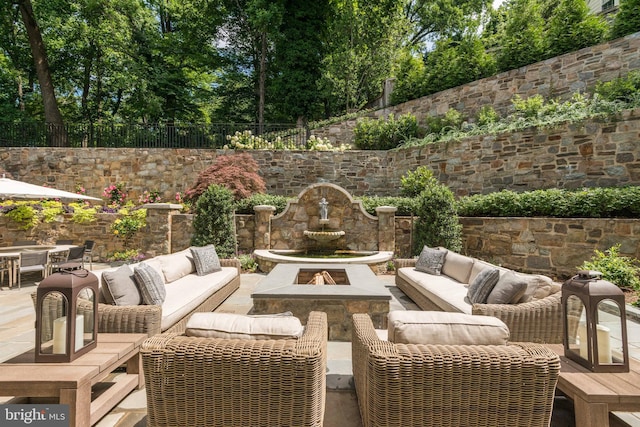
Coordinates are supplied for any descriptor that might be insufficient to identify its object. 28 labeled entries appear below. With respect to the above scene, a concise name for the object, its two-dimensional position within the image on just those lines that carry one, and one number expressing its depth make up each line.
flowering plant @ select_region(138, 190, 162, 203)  11.52
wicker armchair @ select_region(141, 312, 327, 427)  1.82
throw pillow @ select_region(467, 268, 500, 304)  3.69
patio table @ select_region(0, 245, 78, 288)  6.32
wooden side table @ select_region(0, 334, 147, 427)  1.99
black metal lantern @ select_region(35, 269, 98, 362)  2.24
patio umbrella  6.55
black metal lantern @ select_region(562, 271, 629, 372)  2.14
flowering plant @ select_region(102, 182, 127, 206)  11.55
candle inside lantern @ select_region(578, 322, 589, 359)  2.22
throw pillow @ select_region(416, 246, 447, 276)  5.67
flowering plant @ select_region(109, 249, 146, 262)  9.23
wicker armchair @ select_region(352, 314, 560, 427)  1.79
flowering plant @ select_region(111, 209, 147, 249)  9.38
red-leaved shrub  9.45
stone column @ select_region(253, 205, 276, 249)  8.70
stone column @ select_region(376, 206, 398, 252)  8.61
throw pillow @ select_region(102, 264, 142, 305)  3.39
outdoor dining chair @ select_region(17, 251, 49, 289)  6.09
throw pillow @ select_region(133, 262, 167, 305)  3.68
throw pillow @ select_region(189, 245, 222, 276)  5.64
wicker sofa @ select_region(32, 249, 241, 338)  2.96
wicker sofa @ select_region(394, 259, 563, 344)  3.08
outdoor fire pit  3.97
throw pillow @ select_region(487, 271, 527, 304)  3.38
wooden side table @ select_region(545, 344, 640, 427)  1.88
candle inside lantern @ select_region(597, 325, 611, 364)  2.16
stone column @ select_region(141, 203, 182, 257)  8.55
